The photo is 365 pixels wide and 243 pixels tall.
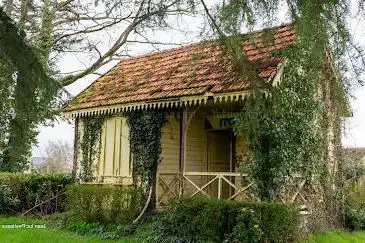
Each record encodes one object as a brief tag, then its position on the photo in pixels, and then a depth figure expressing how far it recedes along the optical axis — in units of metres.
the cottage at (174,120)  12.84
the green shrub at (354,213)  14.23
